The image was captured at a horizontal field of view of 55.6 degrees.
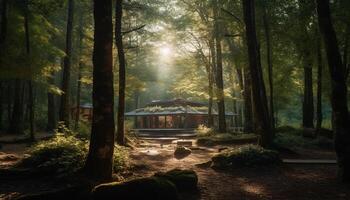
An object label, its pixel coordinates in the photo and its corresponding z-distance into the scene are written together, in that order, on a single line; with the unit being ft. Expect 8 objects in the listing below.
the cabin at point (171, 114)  135.03
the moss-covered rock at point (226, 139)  69.51
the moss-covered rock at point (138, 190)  22.39
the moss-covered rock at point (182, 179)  28.07
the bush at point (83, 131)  57.23
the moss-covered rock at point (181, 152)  53.63
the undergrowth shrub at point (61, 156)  29.76
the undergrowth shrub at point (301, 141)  64.39
